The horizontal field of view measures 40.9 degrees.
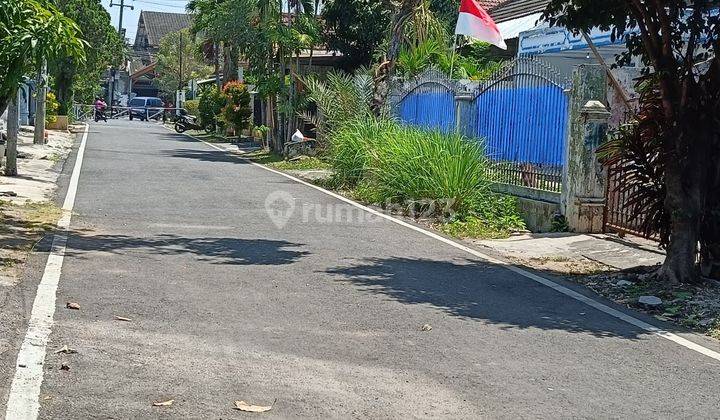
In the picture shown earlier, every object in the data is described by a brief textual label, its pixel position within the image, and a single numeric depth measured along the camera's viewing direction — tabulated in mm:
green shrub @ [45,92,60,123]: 38500
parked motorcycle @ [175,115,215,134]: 49594
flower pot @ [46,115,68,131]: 41594
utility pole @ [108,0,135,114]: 77500
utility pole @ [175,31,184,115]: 74138
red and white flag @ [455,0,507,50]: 19594
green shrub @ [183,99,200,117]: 56791
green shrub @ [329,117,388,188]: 19141
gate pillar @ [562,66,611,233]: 13383
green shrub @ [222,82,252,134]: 41125
